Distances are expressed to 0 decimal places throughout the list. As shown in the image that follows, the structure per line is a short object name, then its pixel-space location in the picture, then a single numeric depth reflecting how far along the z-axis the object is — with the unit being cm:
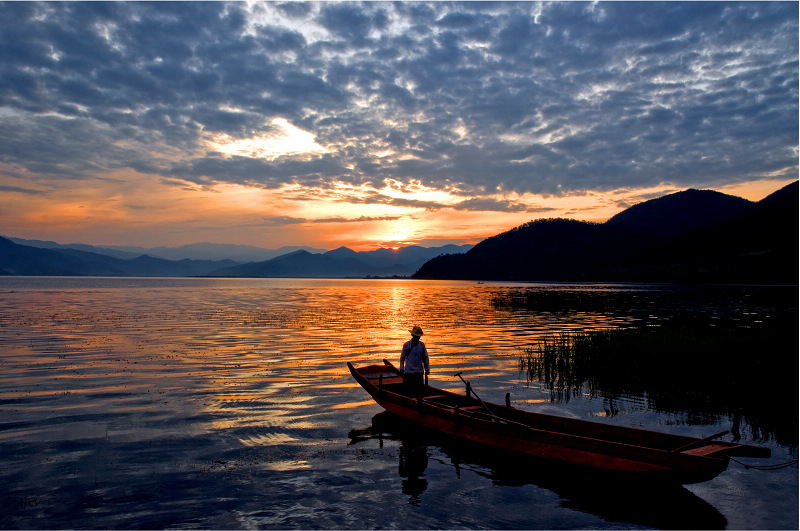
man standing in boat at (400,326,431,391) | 1795
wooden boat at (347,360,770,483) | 1057
